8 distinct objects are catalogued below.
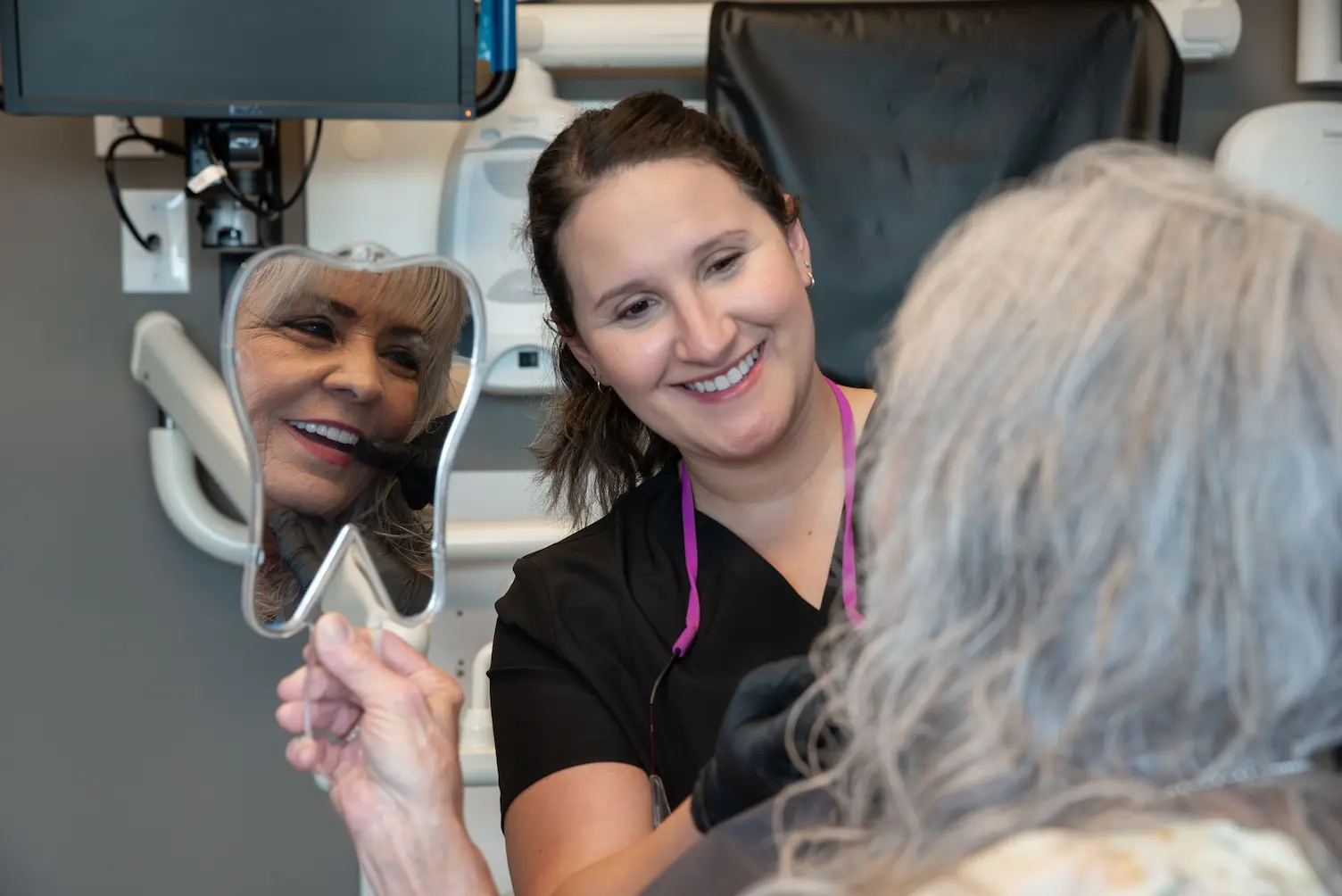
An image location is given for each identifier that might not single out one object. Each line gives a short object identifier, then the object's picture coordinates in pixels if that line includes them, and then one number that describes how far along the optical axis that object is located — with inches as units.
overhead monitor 64.6
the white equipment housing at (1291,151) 74.6
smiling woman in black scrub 44.9
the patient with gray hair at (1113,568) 22.6
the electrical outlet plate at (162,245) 75.9
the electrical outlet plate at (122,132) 74.4
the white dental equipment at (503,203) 72.7
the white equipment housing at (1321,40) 76.0
